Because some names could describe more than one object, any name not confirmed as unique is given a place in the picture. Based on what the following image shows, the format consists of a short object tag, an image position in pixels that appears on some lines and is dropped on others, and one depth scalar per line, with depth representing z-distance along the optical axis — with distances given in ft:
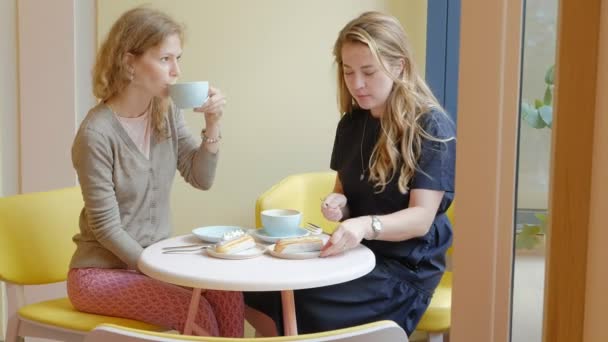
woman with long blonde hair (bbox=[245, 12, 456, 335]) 12.67
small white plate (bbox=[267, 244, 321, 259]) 12.04
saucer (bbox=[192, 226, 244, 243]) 12.57
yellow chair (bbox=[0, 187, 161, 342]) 12.76
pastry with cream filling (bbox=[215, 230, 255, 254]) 12.11
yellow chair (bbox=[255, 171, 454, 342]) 13.12
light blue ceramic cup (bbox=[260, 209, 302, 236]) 12.55
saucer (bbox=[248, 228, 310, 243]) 12.54
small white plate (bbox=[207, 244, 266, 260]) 12.03
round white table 11.38
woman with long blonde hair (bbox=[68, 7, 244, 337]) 12.63
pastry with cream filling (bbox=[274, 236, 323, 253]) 12.10
